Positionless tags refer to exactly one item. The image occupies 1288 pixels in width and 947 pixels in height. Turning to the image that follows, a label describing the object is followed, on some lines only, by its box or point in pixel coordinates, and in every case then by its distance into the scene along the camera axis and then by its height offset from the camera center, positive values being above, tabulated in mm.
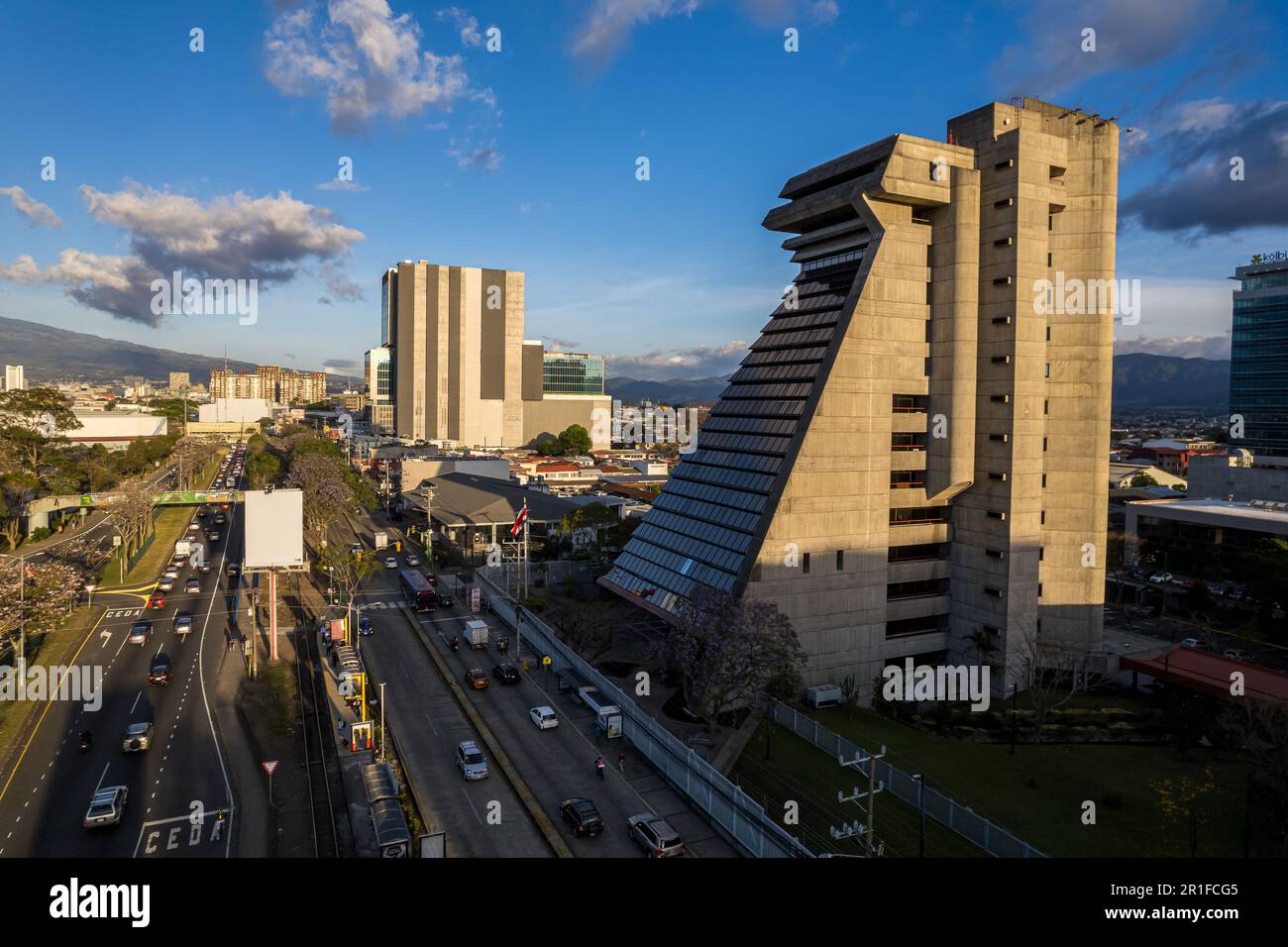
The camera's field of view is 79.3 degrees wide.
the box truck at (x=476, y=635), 66500 -16751
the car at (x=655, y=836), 35594 -18411
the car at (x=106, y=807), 36844 -17844
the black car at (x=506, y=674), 58750 -17730
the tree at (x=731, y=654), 49000 -13729
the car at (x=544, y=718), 50438 -18179
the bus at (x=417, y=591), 78812 -15920
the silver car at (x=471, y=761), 43188 -18165
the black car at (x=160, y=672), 56156 -17074
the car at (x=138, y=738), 44938 -17537
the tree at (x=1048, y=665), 61594 -17829
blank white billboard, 64125 -7507
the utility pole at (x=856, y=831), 37069 -19494
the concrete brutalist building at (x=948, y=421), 62469 +1938
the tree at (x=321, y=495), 102875 -7786
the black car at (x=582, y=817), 37438 -18322
